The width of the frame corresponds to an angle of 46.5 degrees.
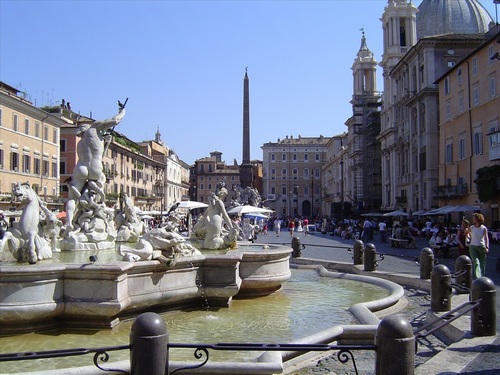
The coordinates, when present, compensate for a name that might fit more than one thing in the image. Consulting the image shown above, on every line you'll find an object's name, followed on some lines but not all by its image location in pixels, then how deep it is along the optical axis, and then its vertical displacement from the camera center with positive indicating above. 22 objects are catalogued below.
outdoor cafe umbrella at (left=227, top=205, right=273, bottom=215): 31.10 +0.24
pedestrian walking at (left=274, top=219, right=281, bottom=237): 40.44 -0.82
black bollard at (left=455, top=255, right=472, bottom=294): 10.56 -1.07
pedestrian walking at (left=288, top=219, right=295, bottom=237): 37.41 -0.80
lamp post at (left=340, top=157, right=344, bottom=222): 74.03 +0.65
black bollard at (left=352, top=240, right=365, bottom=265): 15.59 -1.02
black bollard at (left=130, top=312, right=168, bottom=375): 4.60 -1.03
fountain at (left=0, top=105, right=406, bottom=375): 7.43 -0.80
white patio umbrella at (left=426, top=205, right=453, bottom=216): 33.03 +0.13
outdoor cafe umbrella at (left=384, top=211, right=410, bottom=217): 40.52 -0.03
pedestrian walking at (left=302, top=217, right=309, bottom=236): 40.54 -0.96
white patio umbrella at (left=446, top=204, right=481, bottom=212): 31.48 +0.28
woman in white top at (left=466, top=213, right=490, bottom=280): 11.66 -0.60
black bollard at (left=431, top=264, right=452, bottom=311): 8.84 -1.18
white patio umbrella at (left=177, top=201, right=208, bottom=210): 27.86 +0.52
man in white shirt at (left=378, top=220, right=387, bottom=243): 32.28 -1.08
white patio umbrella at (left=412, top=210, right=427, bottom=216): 37.44 -0.04
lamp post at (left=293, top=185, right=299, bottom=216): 123.25 +4.80
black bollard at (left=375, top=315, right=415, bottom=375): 4.74 -1.09
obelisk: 50.72 +6.21
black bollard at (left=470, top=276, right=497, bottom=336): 7.07 -1.20
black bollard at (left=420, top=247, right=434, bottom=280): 12.57 -1.05
